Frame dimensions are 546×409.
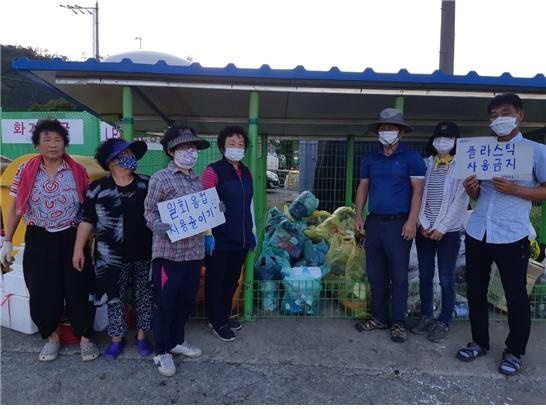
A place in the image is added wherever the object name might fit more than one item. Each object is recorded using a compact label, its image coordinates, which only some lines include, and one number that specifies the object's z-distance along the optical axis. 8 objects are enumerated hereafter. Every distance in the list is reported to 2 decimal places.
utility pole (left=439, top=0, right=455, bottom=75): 8.18
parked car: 8.15
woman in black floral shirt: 3.05
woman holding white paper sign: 2.96
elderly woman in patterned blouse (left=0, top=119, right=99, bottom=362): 3.09
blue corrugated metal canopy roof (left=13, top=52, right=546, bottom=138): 3.61
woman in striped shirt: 3.44
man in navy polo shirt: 3.51
